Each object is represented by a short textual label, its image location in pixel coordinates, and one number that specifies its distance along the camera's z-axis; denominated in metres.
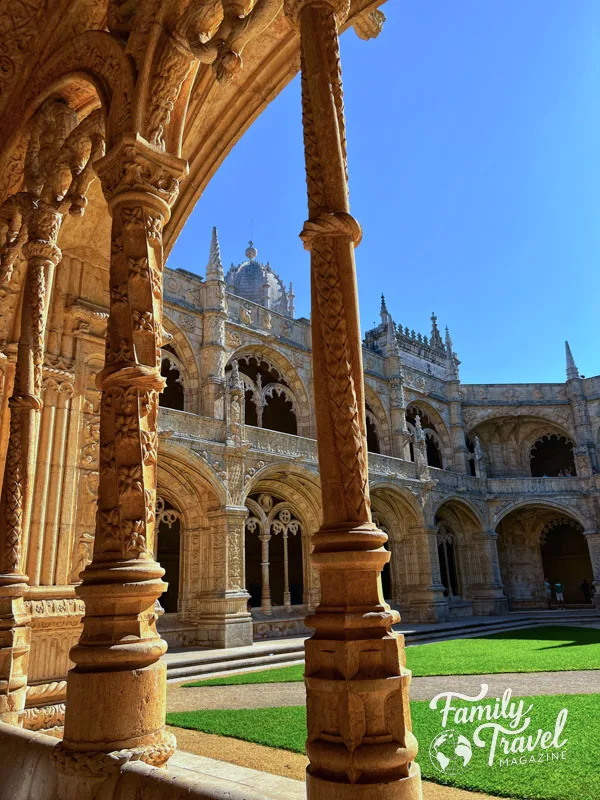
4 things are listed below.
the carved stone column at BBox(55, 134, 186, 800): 2.29
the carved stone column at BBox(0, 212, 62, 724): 3.96
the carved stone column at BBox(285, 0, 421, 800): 1.82
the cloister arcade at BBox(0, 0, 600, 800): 2.04
